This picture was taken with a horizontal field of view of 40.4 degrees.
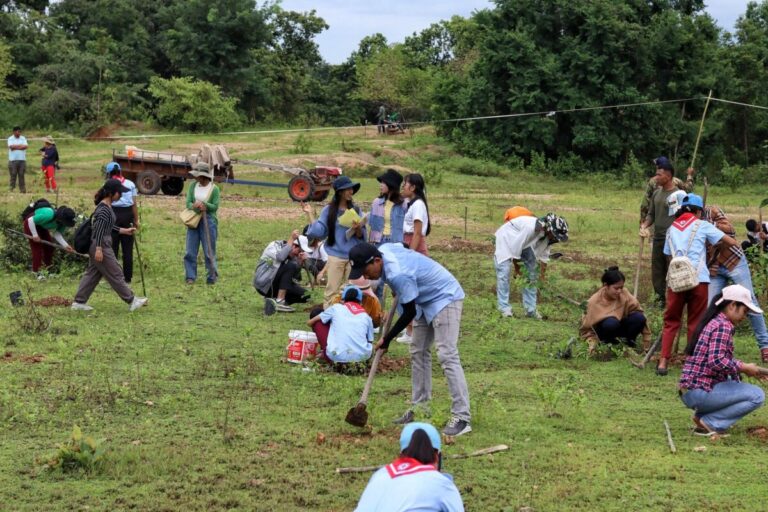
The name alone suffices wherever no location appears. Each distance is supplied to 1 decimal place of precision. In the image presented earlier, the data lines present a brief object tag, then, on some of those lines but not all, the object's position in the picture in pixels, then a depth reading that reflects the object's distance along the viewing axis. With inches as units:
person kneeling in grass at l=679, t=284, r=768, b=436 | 299.7
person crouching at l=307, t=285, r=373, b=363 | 374.0
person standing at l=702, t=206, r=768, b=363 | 403.2
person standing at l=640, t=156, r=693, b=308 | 457.7
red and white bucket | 388.5
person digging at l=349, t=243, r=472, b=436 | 290.5
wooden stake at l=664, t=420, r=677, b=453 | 296.8
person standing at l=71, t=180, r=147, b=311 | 464.8
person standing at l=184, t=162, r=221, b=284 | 552.4
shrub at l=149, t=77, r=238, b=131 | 1612.9
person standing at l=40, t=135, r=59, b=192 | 935.0
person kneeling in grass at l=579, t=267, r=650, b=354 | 431.2
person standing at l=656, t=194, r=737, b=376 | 386.9
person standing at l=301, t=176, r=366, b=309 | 430.6
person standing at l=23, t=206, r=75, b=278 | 551.2
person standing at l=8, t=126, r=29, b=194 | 920.9
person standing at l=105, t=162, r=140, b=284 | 549.0
